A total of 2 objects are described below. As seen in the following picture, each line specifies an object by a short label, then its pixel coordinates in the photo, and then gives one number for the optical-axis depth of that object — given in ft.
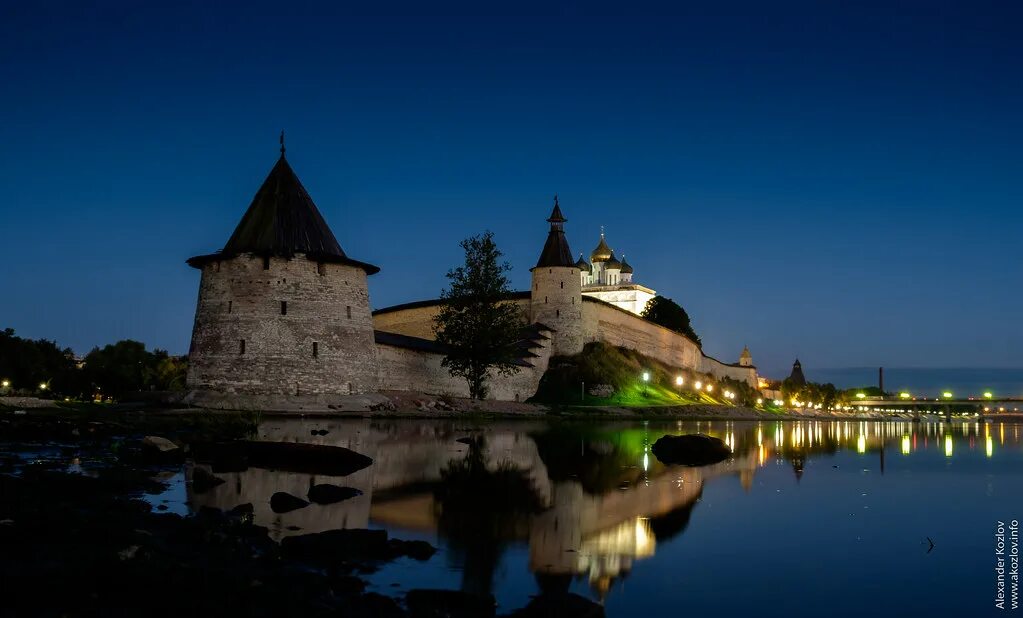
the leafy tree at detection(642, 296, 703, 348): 275.18
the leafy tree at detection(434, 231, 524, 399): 132.46
